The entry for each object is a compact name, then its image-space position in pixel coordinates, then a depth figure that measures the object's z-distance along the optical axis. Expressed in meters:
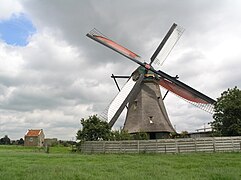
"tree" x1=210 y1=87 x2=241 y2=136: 16.29
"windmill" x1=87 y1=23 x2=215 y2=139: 21.01
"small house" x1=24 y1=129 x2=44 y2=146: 55.07
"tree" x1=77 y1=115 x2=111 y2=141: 18.28
